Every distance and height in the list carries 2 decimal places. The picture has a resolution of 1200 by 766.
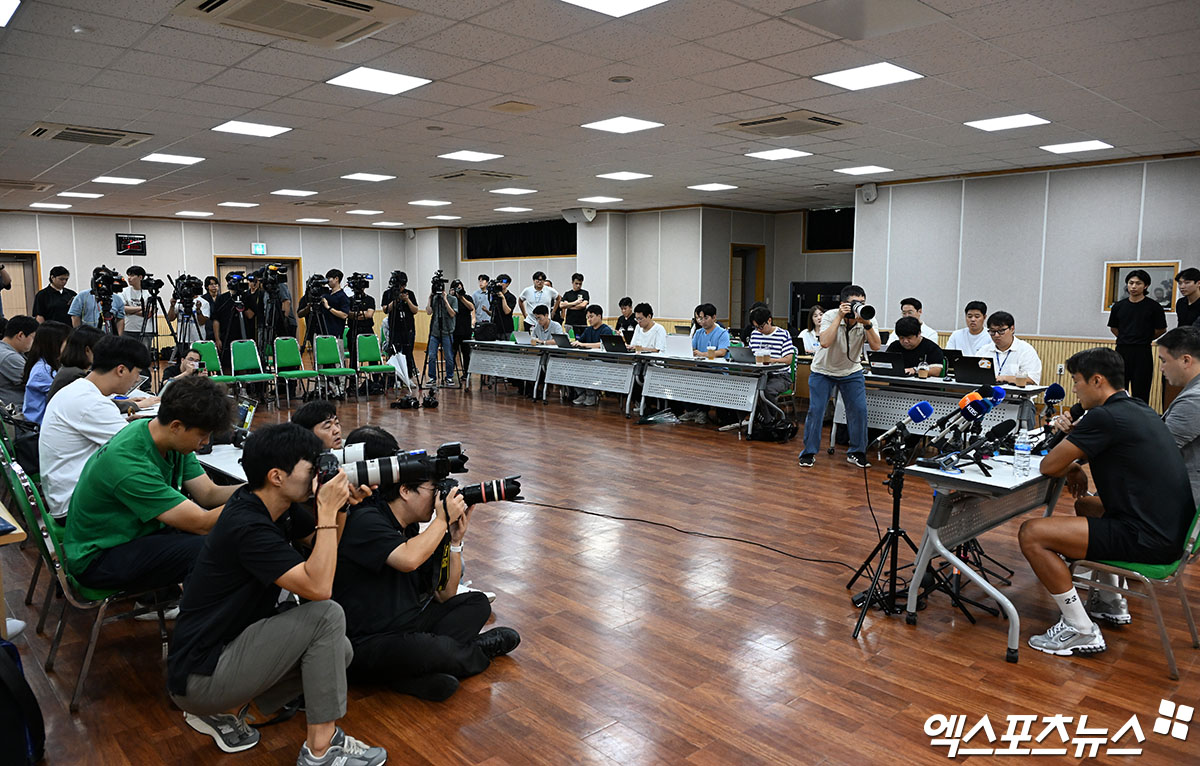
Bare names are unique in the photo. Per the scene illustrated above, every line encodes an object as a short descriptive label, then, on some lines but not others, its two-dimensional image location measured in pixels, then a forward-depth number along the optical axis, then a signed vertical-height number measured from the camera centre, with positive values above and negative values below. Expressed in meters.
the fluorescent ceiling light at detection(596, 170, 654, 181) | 10.17 +1.55
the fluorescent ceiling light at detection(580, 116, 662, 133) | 6.96 +1.53
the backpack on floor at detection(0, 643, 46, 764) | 2.13 -1.16
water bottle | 3.32 -0.76
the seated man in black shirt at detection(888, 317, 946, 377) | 6.62 -0.49
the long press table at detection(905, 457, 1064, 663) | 3.09 -0.99
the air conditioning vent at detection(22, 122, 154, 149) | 6.97 +1.51
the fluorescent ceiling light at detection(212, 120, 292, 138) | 6.98 +1.53
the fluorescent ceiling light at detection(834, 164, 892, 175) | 9.59 +1.51
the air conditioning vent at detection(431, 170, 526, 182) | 10.02 +1.54
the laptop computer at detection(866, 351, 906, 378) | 6.70 -0.62
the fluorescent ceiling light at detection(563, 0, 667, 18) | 4.07 +1.51
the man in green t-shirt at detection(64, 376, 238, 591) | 2.60 -0.70
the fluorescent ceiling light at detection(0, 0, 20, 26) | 3.94 +1.48
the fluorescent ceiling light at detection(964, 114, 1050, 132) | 6.75 +1.48
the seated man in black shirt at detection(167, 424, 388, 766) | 2.13 -0.89
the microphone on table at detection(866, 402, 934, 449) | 3.22 -0.51
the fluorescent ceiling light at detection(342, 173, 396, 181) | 10.16 +1.56
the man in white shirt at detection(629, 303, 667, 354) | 9.00 -0.49
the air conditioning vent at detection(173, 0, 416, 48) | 4.00 +1.49
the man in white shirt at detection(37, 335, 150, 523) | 3.01 -0.53
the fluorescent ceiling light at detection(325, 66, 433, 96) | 5.36 +1.52
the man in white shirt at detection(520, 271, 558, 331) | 11.50 -0.03
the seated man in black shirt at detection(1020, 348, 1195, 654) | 2.93 -0.79
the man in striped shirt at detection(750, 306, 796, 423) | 7.61 -0.54
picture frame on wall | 8.60 +0.10
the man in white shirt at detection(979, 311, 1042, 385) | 6.04 -0.52
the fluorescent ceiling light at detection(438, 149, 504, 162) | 8.57 +1.55
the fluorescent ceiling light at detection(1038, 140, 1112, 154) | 7.86 +1.47
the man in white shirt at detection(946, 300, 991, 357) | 6.56 -0.39
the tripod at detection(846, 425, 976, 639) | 3.28 -1.24
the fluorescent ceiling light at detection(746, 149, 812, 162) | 8.48 +1.52
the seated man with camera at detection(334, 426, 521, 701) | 2.60 -1.07
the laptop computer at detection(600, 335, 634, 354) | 9.05 -0.59
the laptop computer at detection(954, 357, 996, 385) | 6.15 -0.64
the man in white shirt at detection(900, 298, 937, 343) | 7.08 -0.15
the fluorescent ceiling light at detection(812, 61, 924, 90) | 5.30 +1.50
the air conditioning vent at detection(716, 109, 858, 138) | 6.72 +1.50
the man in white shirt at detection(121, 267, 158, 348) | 8.71 -0.14
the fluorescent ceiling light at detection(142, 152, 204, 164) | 8.54 +1.54
